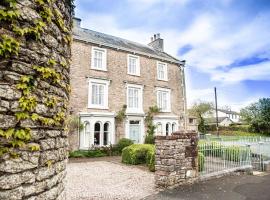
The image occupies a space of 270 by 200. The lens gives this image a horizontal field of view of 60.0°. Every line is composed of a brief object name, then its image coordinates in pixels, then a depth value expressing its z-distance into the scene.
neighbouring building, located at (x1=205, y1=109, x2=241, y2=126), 62.67
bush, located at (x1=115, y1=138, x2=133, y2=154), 18.28
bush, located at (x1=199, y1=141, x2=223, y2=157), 9.48
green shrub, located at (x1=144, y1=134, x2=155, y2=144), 20.33
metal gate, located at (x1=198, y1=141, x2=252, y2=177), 9.41
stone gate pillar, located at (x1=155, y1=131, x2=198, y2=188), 7.91
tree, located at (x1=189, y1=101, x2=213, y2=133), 53.48
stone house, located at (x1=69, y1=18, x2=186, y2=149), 17.89
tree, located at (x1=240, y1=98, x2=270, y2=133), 38.80
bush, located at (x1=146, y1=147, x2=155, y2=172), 10.82
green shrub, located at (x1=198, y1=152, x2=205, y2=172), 9.07
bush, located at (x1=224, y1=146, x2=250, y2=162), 10.68
